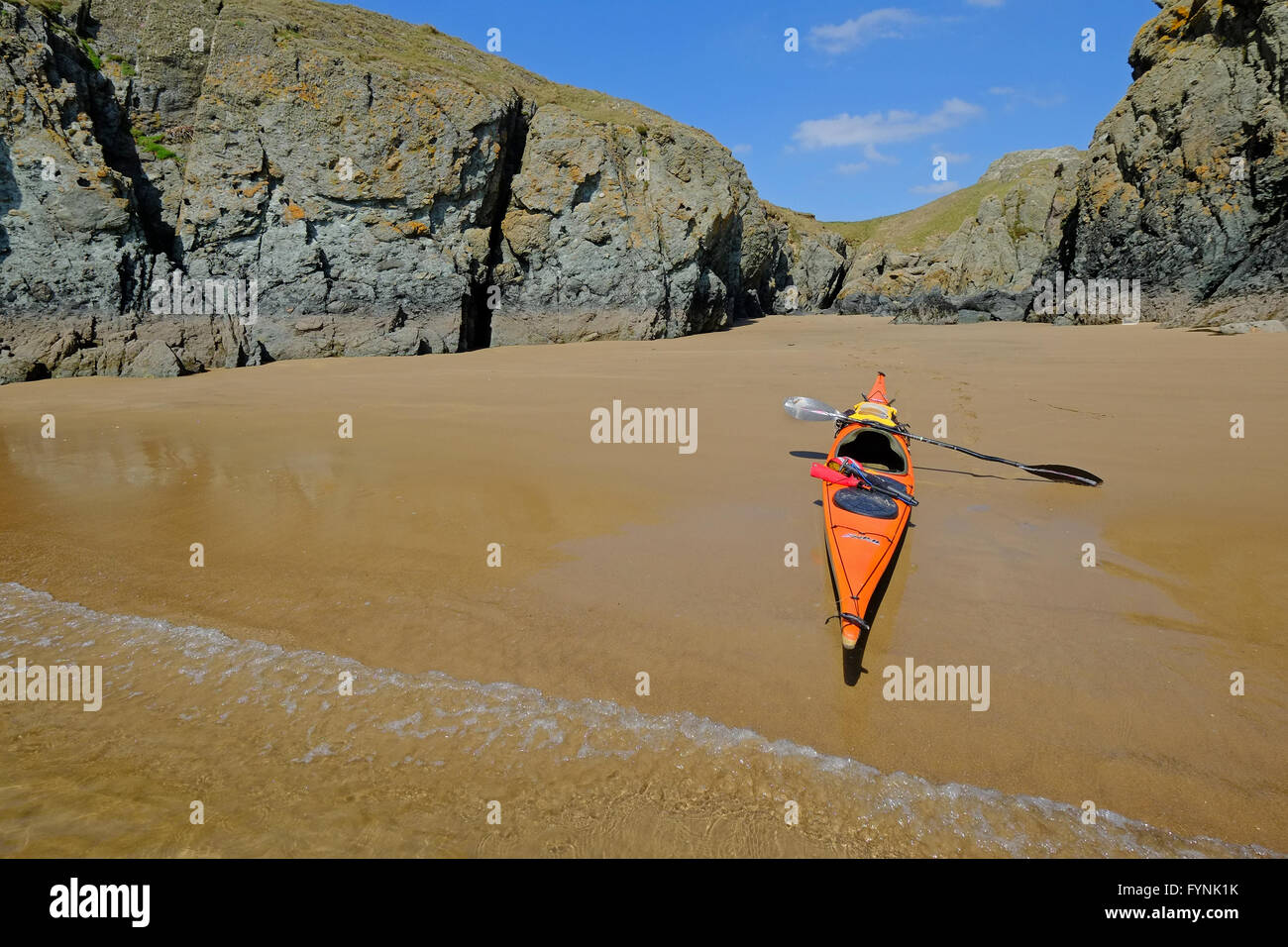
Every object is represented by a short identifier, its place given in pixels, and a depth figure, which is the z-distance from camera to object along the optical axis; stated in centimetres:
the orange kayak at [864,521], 335
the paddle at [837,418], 551
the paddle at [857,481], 444
